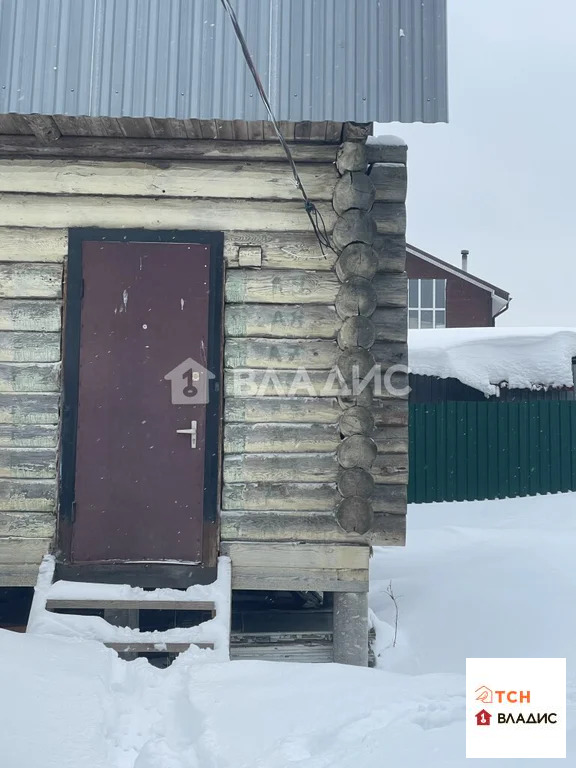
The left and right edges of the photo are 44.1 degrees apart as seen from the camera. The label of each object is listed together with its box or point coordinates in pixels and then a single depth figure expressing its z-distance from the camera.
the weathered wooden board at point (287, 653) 5.27
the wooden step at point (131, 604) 4.74
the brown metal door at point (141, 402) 5.08
